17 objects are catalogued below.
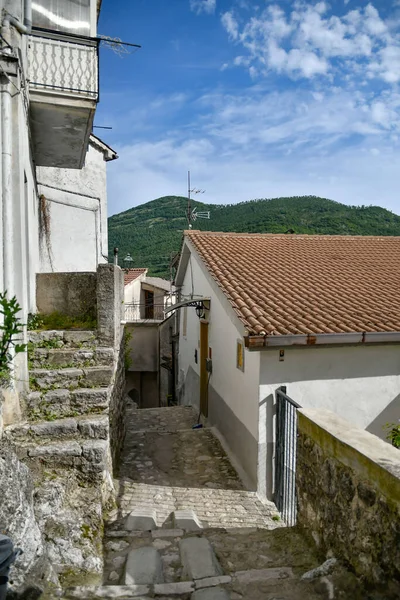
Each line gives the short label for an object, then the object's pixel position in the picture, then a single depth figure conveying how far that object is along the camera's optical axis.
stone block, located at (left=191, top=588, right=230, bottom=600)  2.65
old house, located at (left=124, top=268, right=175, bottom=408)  17.70
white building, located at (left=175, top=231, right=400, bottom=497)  6.12
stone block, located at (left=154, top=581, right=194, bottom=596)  2.70
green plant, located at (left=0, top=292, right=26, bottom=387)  2.99
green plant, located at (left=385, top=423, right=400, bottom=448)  4.76
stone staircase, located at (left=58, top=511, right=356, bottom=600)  2.68
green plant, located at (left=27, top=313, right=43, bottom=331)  5.87
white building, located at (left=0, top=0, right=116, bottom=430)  4.63
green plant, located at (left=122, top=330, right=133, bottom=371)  14.82
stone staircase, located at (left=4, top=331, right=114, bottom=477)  4.14
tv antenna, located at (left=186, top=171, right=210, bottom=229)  17.94
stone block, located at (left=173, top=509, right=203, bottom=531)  4.21
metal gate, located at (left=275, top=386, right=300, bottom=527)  5.40
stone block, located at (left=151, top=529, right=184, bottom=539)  3.86
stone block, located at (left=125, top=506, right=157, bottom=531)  4.04
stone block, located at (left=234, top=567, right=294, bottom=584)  2.92
